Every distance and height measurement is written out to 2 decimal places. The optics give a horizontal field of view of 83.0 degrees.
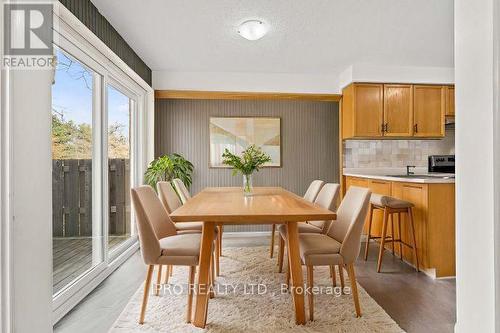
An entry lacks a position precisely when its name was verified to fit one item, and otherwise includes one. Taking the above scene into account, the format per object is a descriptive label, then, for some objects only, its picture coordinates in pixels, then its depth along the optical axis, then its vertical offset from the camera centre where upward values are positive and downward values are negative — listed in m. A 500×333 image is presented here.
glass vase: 2.83 -0.18
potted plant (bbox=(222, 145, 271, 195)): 2.71 +0.04
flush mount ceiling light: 2.84 +1.40
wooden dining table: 1.75 -0.32
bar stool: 2.92 -0.47
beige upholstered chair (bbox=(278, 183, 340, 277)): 2.61 -0.55
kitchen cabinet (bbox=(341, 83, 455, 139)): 4.38 +0.87
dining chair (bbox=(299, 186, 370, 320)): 1.93 -0.58
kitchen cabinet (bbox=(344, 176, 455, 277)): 2.81 -0.63
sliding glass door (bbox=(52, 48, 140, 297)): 2.33 -0.02
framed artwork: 4.58 +0.53
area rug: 1.93 -1.10
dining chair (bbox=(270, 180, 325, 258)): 3.20 -0.31
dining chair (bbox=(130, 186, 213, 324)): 1.90 -0.59
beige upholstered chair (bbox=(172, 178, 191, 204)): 3.22 -0.27
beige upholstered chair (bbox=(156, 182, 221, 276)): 2.81 -0.40
